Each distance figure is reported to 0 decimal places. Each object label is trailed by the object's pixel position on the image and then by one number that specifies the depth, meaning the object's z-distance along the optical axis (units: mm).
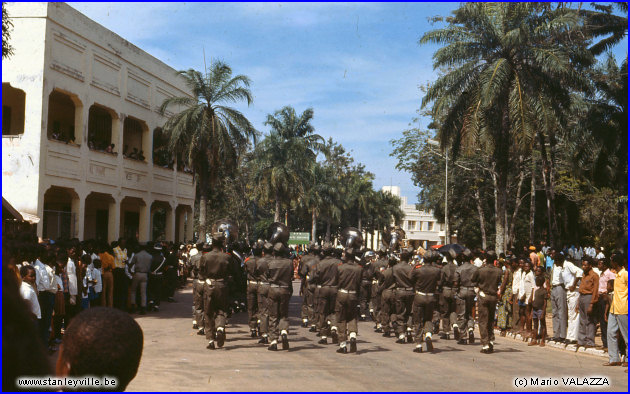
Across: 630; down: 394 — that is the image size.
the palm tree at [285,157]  43344
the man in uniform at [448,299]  14438
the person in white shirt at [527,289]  14367
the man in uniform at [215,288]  11891
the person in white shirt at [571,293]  13375
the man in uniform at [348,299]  12023
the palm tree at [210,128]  27141
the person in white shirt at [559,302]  13641
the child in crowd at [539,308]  13750
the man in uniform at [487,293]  12336
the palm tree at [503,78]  21906
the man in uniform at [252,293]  13773
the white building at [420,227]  112625
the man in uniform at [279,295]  12039
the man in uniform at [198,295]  12828
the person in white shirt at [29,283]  8250
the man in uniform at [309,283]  15492
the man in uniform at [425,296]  12397
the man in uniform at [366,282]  17797
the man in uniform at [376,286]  16202
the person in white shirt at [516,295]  14672
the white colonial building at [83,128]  21953
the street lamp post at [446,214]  38328
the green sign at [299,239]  54094
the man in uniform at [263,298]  12358
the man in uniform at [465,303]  13875
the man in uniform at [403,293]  13422
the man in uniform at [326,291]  13258
